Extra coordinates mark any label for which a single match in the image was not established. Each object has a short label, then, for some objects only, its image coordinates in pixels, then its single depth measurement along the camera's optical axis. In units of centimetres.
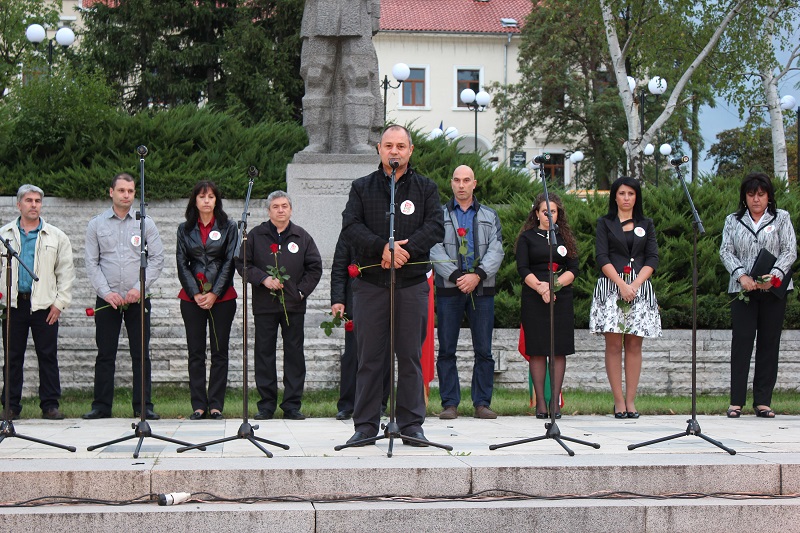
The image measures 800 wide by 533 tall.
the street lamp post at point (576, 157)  6040
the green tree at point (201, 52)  4532
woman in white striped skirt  1521
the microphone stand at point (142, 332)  1094
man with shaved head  1496
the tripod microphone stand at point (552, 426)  1099
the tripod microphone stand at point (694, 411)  1137
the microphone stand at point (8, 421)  1125
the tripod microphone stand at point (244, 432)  1089
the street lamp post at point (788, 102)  4500
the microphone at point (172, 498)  918
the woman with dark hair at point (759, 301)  1548
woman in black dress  1511
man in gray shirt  1517
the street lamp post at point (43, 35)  4020
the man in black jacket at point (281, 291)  1503
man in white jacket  1519
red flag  1611
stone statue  2179
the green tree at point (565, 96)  7128
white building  8596
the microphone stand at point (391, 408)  1076
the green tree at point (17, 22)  6123
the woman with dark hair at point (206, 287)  1500
